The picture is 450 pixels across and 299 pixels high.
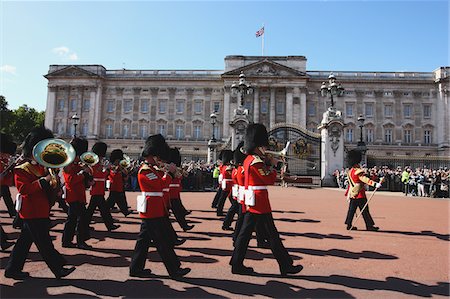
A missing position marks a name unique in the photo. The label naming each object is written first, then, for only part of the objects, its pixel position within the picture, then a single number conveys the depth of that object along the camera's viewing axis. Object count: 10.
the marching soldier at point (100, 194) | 7.07
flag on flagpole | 42.53
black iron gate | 22.66
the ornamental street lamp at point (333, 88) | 21.75
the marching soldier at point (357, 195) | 7.75
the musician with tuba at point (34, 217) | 4.20
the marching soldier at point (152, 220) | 4.37
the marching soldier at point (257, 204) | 4.50
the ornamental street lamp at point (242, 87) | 21.77
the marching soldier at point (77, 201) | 5.97
